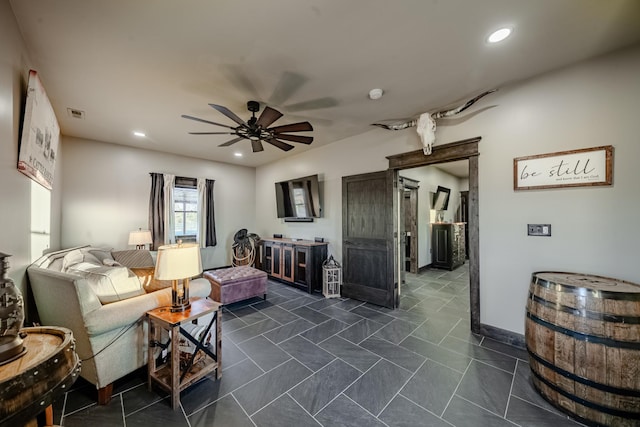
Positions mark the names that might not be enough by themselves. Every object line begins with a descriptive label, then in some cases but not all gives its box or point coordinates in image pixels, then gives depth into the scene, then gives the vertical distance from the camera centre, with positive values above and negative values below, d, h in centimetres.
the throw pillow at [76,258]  243 -48
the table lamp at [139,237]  437 -40
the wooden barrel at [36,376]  73 -55
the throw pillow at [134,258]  404 -73
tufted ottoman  348 -106
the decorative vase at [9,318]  86 -39
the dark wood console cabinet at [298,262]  427 -91
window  534 +8
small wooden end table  171 -109
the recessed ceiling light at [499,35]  180 +140
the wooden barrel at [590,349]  147 -90
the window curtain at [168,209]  501 +15
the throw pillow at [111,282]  182 -53
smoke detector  263 +137
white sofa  167 -74
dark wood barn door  356 -39
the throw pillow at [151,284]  249 -75
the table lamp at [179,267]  182 -41
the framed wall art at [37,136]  184 +71
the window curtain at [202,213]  554 +6
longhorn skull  295 +112
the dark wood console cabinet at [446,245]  589 -80
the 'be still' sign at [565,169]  208 +42
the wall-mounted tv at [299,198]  460 +35
